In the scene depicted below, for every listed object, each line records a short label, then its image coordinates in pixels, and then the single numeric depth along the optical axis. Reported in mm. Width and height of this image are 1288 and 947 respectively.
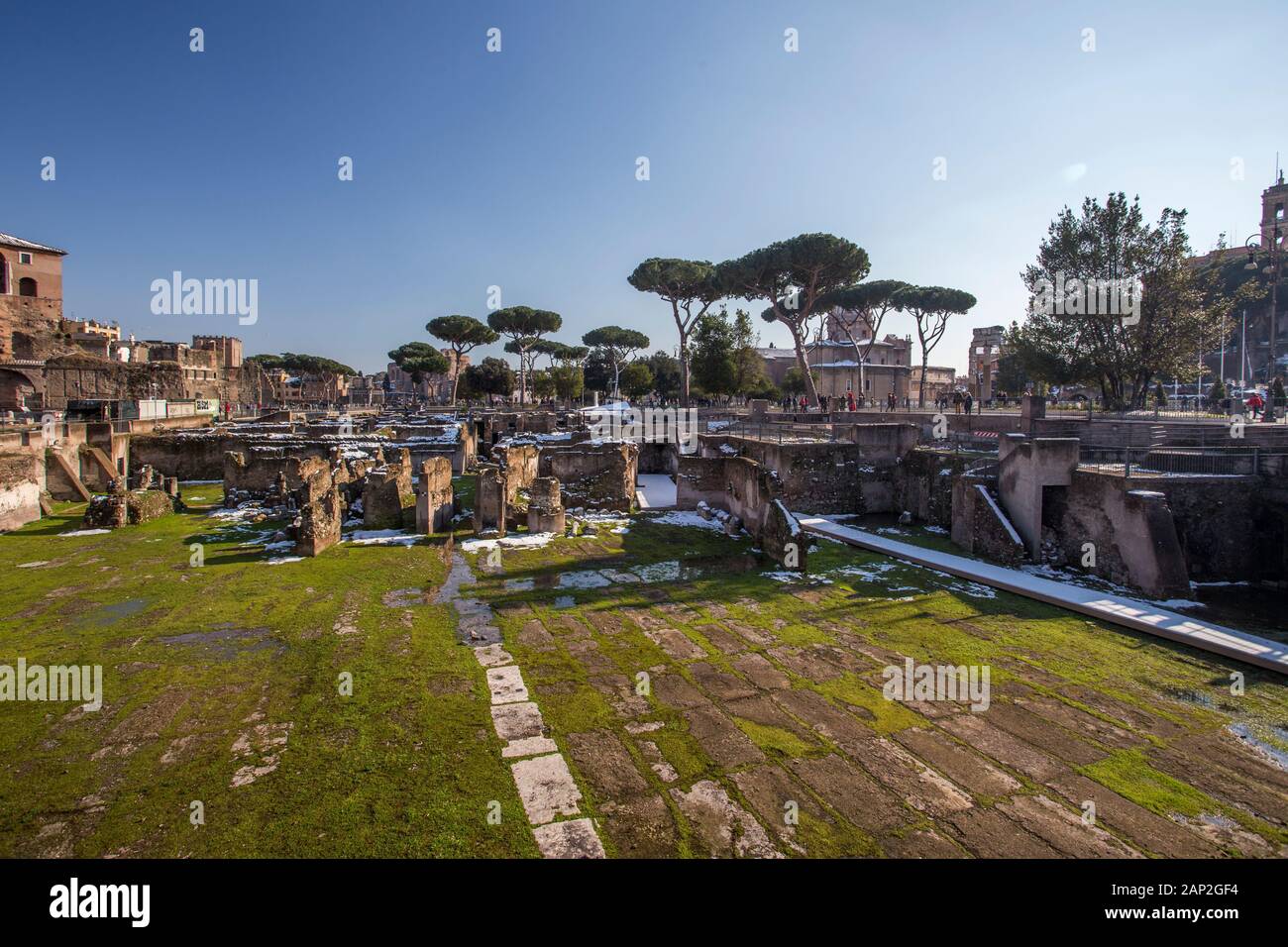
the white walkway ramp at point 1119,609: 8180
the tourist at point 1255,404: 21047
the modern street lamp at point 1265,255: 32931
